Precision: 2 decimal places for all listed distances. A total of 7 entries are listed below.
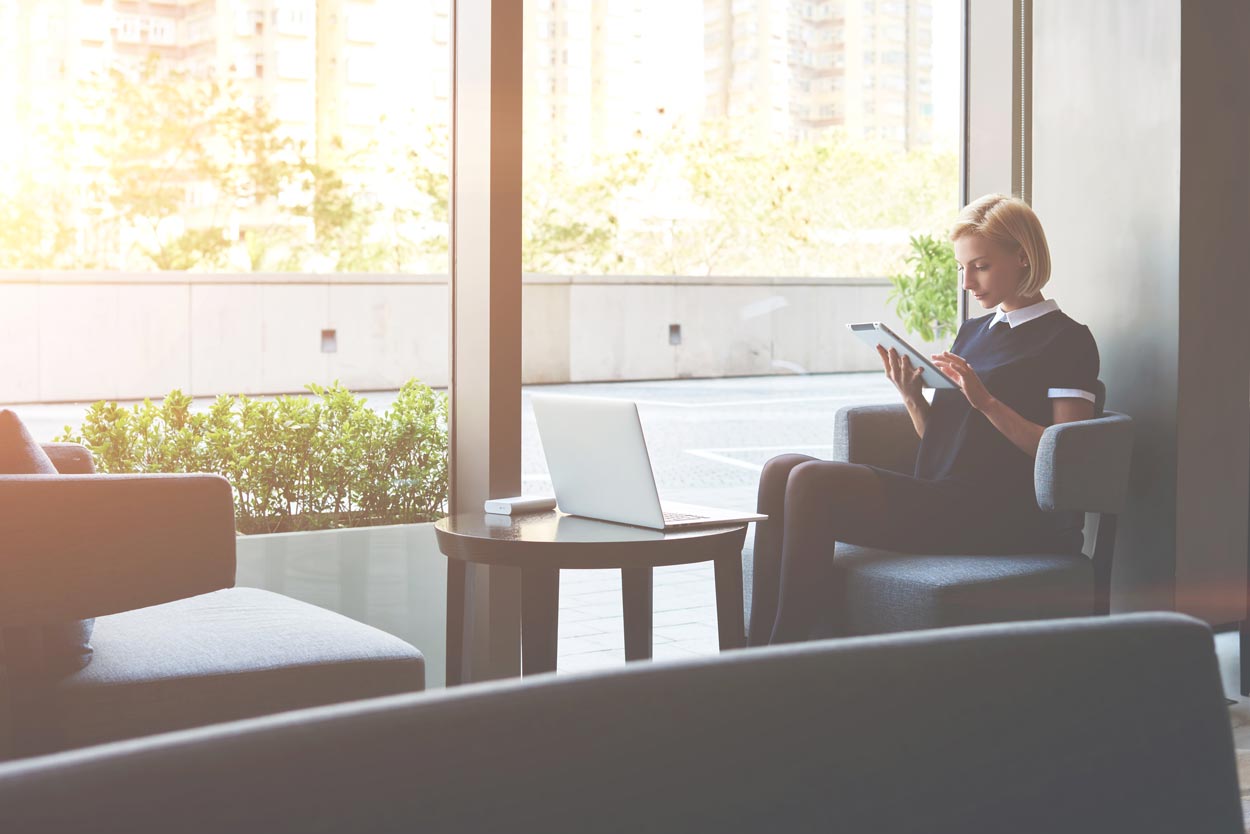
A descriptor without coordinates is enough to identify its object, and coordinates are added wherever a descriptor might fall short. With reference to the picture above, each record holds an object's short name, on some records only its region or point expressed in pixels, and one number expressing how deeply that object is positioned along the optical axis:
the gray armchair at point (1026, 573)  2.79
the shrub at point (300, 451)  3.19
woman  2.99
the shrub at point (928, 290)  4.29
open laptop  2.48
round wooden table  2.36
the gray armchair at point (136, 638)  1.92
